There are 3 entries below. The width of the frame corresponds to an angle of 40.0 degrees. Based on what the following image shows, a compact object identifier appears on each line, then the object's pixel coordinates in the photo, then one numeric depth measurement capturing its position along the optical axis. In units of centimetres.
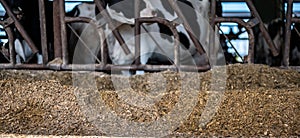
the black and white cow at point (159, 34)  260
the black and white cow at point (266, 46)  364
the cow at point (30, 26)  275
